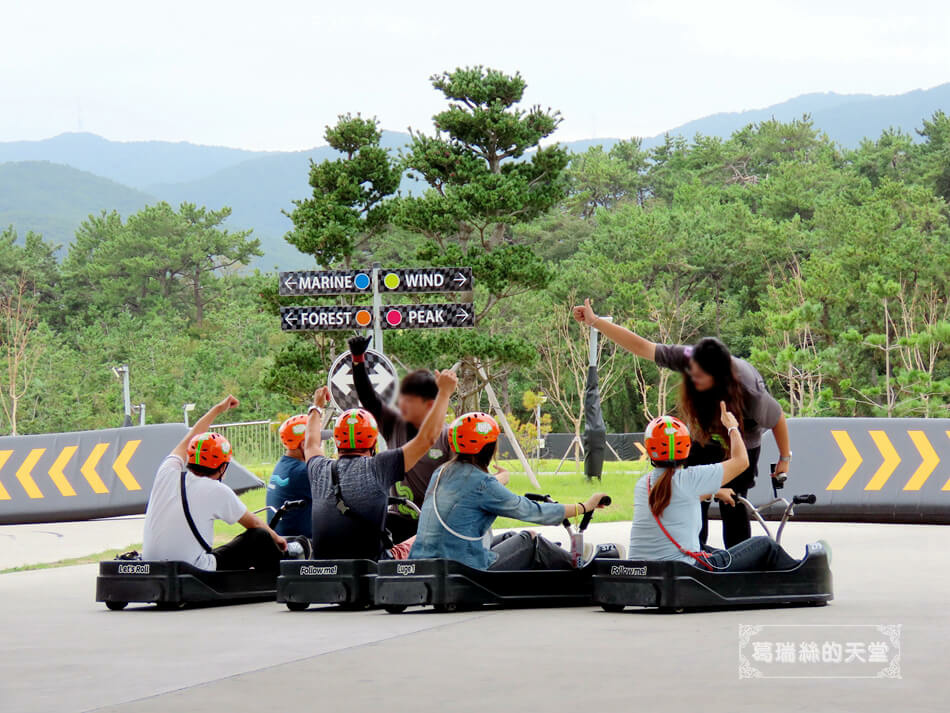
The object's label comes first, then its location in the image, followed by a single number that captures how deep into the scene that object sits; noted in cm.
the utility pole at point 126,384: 5004
